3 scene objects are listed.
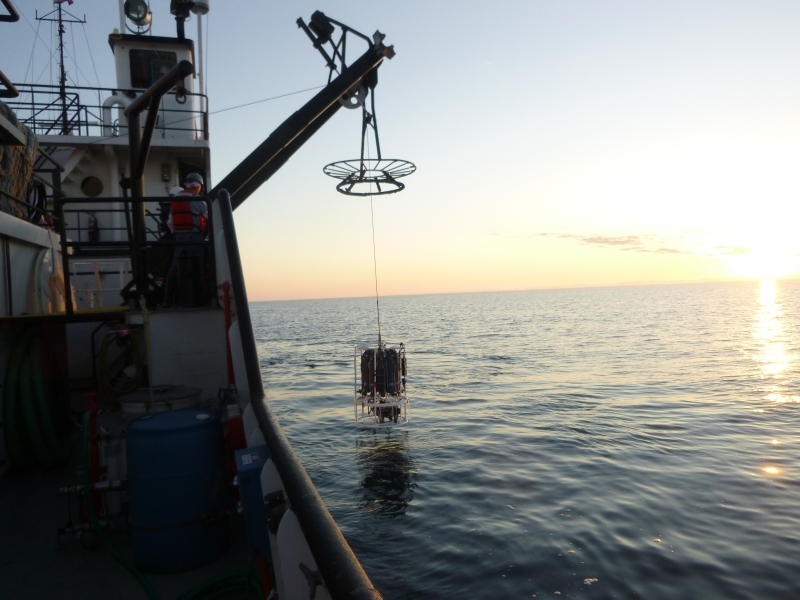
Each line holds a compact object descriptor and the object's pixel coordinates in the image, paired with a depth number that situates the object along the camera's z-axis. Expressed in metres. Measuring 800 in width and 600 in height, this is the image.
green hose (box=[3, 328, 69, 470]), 5.46
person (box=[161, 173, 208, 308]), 6.71
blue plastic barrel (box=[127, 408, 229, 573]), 3.96
